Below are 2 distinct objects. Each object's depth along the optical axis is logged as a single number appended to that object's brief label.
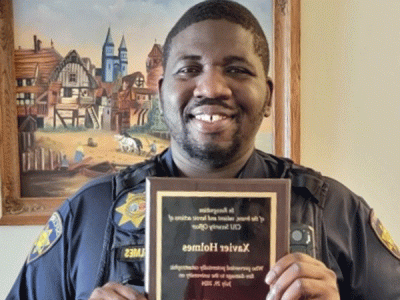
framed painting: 1.23
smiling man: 0.73
